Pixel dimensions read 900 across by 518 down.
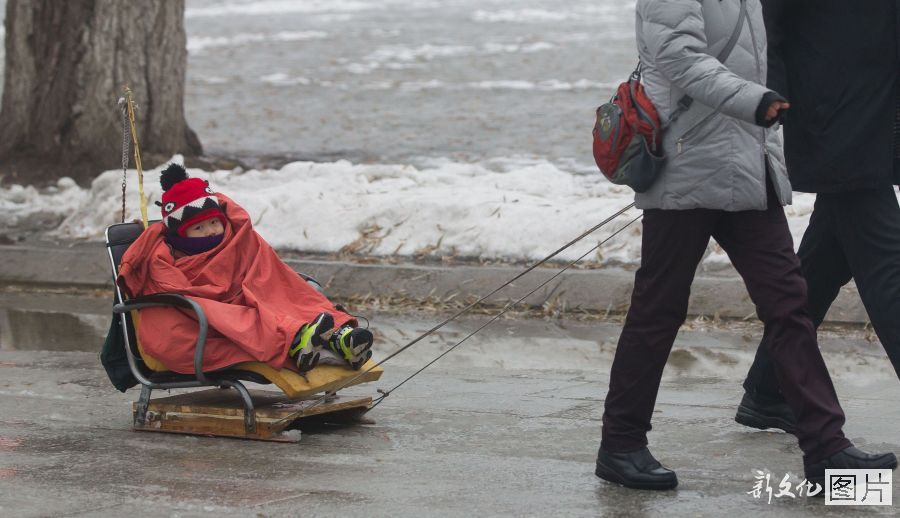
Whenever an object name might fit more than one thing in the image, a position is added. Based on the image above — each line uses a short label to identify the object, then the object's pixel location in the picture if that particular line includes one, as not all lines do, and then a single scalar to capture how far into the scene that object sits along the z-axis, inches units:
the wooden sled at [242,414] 431.2
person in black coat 382.6
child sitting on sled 429.7
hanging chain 467.2
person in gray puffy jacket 346.6
